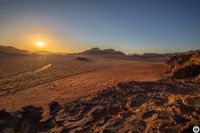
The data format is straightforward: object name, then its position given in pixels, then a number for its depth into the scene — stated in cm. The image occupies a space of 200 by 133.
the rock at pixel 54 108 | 375
